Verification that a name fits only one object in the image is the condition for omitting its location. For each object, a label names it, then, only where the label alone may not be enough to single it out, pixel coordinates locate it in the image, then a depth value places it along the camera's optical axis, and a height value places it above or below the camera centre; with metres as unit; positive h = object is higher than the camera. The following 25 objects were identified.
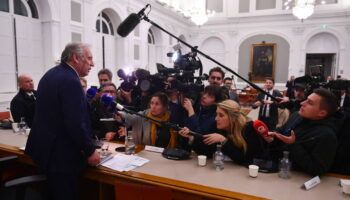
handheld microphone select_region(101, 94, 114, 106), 1.87 -0.17
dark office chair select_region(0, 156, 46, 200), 1.70 -0.75
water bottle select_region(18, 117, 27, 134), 2.95 -0.63
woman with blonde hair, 2.01 -0.50
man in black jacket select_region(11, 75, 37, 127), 3.41 -0.38
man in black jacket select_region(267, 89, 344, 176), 1.74 -0.41
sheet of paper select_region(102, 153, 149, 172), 1.93 -0.71
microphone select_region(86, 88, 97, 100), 2.28 -0.15
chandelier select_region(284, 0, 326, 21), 8.84 +2.66
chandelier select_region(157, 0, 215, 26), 10.05 +3.37
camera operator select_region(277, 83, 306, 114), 2.33 -0.20
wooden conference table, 1.54 -0.72
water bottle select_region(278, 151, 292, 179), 1.77 -0.64
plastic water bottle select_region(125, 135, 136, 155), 2.24 -0.63
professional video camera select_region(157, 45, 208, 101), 2.17 +0.05
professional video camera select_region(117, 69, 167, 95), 2.29 -0.03
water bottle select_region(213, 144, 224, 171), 1.91 -0.65
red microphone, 1.71 -0.34
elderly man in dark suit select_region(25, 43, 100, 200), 1.70 -0.39
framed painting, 12.80 +0.99
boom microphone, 2.06 +0.47
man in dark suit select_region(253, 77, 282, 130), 4.47 -0.66
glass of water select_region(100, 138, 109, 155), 2.25 -0.68
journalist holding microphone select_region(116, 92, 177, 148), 2.51 -0.52
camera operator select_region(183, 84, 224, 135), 2.31 -0.34
